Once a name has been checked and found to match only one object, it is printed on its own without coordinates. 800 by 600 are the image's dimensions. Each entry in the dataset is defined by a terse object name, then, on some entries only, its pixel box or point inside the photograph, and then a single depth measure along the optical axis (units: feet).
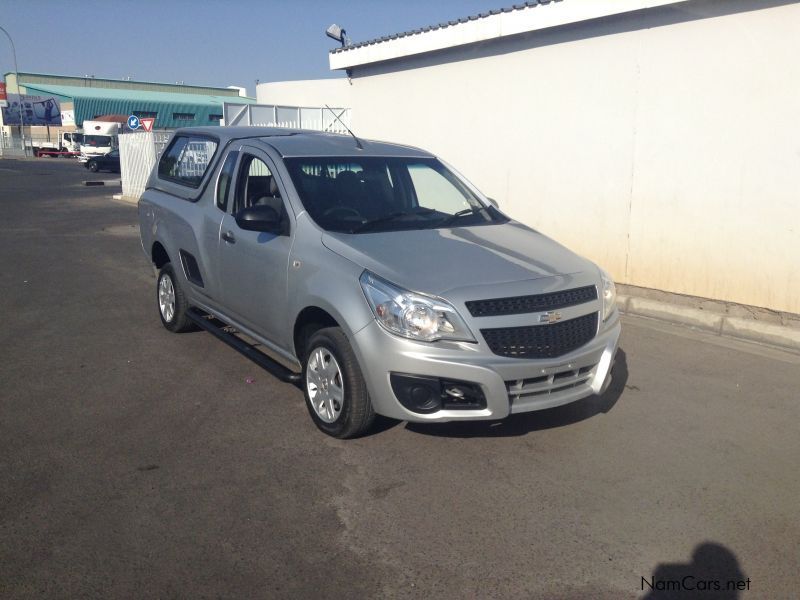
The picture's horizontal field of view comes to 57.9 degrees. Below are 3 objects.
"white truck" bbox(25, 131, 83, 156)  202.39
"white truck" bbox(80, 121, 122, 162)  160.66
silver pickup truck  13.11
